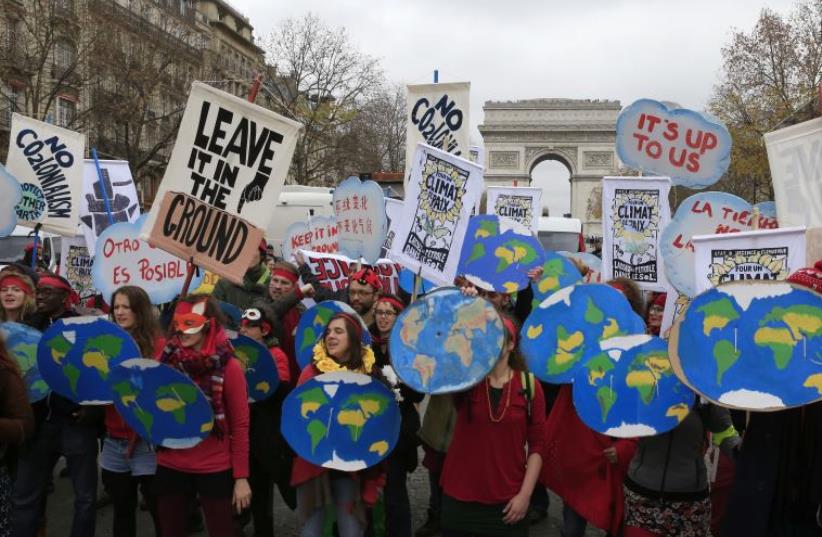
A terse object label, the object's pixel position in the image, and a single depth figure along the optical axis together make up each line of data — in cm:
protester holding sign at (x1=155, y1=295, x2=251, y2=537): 395
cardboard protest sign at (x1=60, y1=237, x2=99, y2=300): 849
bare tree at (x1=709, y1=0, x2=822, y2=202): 2592
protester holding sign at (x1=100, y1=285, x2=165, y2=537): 444
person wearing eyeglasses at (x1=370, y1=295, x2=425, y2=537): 481
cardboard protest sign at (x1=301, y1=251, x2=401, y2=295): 741
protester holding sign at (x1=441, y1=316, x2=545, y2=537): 364
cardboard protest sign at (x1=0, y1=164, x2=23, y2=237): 662
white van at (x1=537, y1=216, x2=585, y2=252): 1884
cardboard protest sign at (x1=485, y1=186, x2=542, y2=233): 1026
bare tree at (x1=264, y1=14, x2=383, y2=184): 3838
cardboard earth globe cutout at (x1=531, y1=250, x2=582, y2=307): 697
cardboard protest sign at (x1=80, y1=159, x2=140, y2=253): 800
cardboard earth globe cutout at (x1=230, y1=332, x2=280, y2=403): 467
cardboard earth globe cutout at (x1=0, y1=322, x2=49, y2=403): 456
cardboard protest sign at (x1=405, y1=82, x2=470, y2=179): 666
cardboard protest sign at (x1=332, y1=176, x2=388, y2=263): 786
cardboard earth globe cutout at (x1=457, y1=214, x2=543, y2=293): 629
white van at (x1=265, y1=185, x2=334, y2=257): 1894
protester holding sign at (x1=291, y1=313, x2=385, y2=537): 413
